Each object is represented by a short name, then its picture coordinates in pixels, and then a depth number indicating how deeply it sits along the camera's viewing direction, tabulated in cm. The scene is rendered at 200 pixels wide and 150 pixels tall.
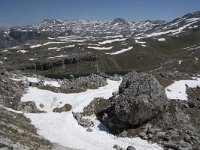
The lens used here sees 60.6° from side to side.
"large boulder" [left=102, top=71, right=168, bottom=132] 2302
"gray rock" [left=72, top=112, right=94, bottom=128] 2372
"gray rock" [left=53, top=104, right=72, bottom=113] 2616
